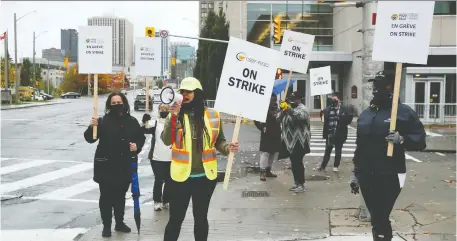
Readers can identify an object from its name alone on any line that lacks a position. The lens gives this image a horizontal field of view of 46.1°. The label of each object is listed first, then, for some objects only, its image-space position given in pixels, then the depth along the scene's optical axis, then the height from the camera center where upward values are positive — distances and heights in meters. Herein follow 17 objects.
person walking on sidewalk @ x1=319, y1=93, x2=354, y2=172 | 11.98 -0.83
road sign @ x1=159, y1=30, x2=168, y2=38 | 26.72 +2.70
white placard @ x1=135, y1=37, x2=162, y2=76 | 11.18 +0.64
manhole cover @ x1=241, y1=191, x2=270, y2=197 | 9.49 -1.87
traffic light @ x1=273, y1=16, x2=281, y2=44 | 27.14 +2.94
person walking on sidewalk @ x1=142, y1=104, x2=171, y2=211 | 7.88 -1.06
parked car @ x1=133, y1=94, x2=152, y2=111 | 44.43 -1.12
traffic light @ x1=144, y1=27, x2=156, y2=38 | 25.48 +2.68
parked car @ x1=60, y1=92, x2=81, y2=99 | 94.64 -1.50
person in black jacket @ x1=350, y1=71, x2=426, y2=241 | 5.16 -0.63
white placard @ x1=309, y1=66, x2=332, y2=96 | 14.92 +0.22
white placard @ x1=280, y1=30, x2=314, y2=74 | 10.72 +0.79
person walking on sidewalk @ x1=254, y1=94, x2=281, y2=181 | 11.09 -0.98
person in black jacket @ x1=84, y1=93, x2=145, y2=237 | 6.71 -0.78
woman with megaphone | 5.12 -0.65
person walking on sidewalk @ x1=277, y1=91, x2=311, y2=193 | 9.66 -0.80
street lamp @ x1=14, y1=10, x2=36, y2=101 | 50.39 +1.15
